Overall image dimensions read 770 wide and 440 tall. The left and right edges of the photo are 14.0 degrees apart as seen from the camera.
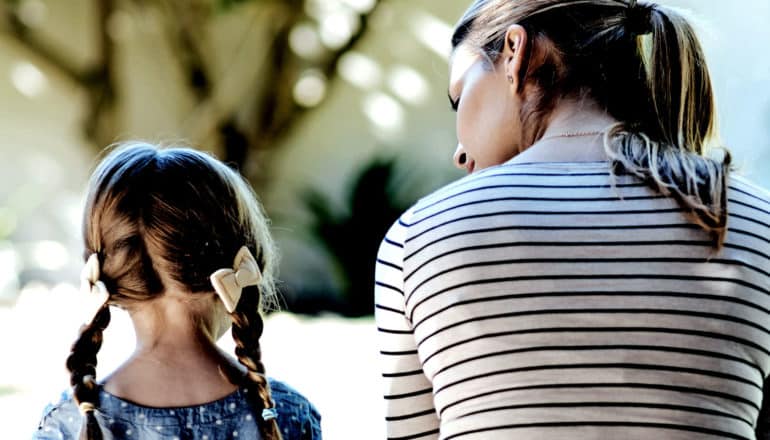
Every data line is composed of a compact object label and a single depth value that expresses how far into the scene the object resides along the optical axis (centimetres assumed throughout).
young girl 277
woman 260
